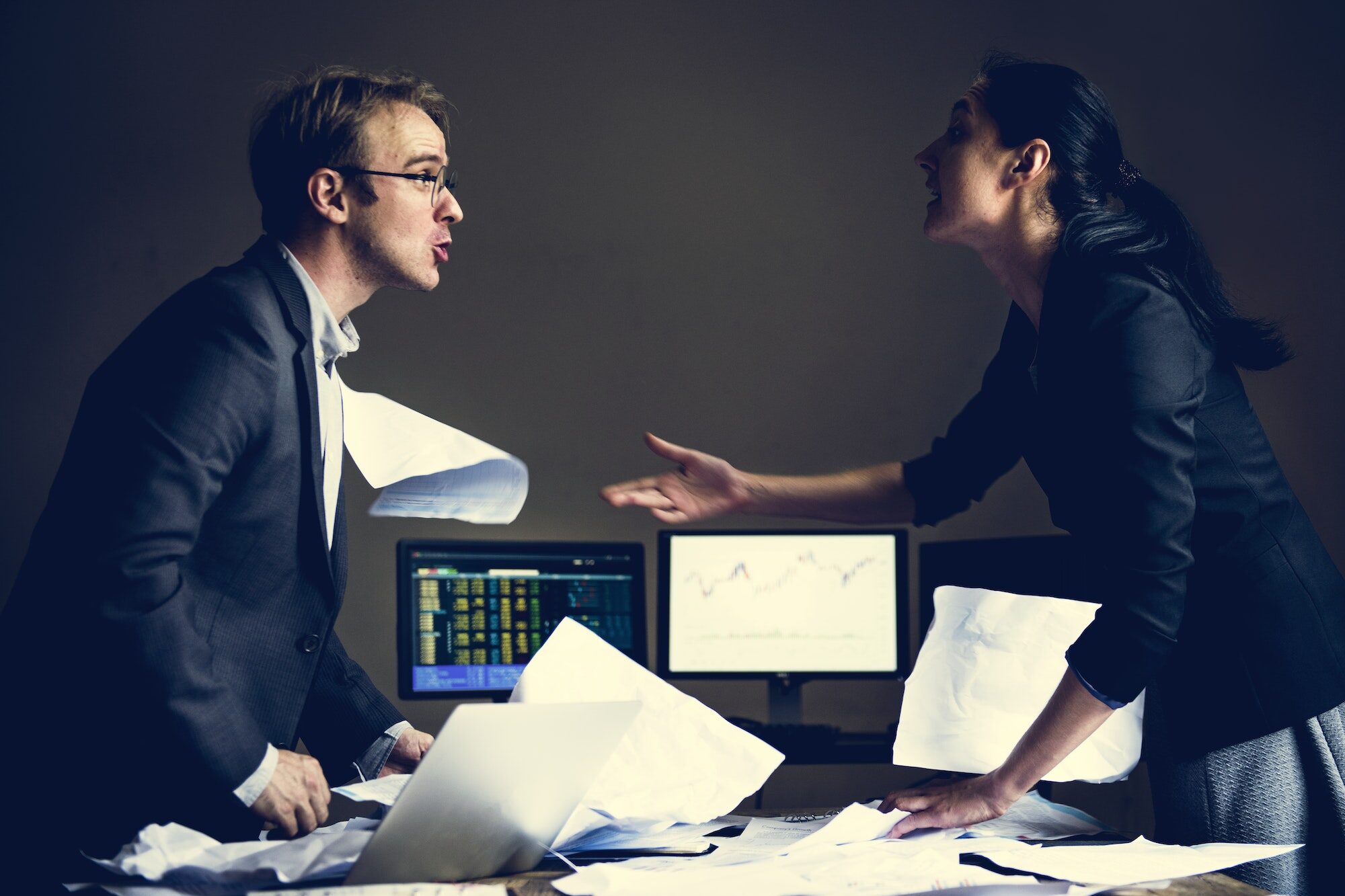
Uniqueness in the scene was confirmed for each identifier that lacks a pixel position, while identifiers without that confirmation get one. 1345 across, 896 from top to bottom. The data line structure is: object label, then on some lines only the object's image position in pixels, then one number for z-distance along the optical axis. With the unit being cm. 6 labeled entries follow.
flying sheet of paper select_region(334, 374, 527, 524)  114
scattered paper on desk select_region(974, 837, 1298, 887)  88
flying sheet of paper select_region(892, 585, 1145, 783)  111
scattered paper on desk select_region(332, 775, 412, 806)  99
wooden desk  87
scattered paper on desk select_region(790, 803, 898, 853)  99
